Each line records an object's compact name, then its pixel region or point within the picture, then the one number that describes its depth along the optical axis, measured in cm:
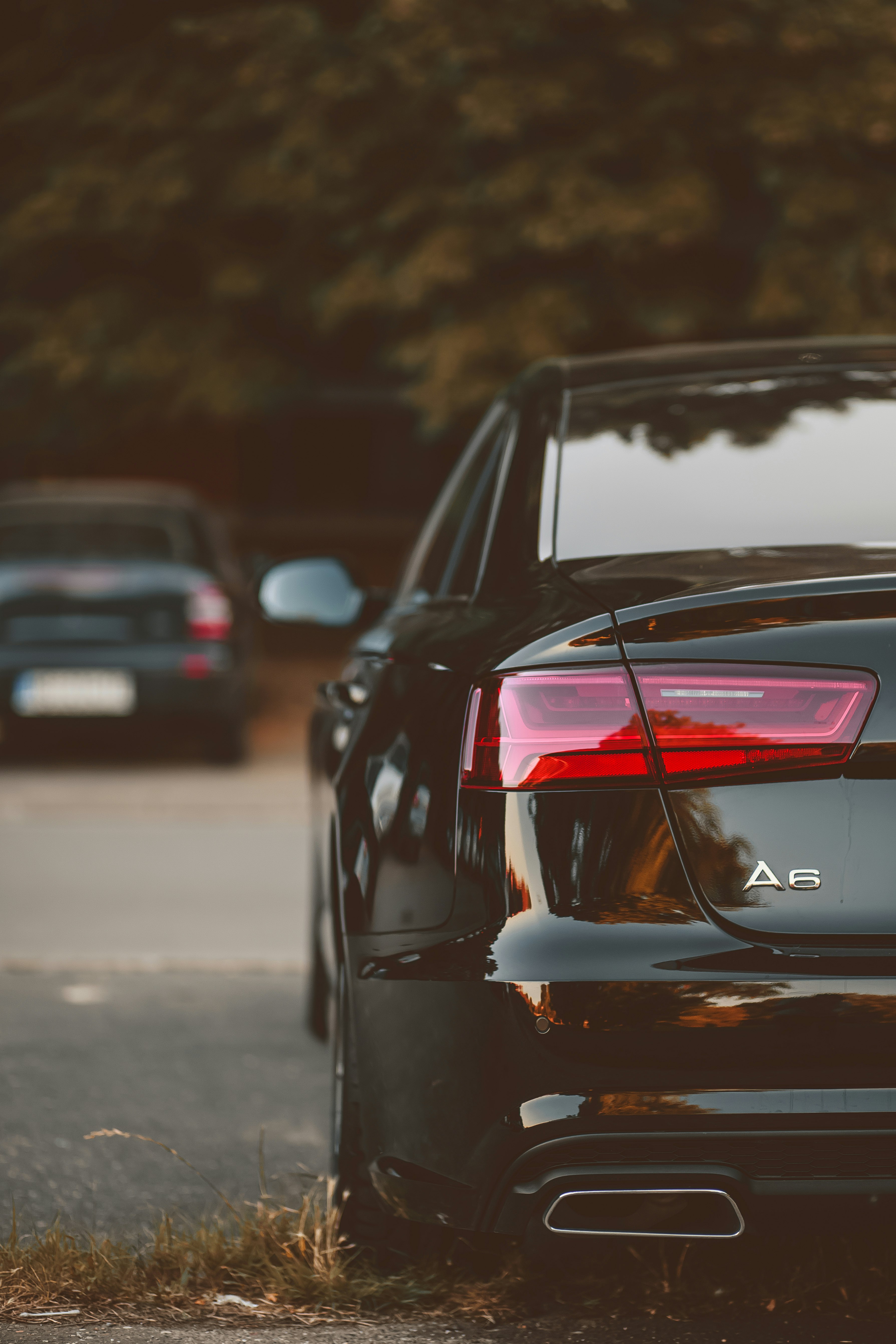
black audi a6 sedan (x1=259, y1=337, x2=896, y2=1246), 420
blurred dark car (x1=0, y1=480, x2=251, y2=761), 2025
